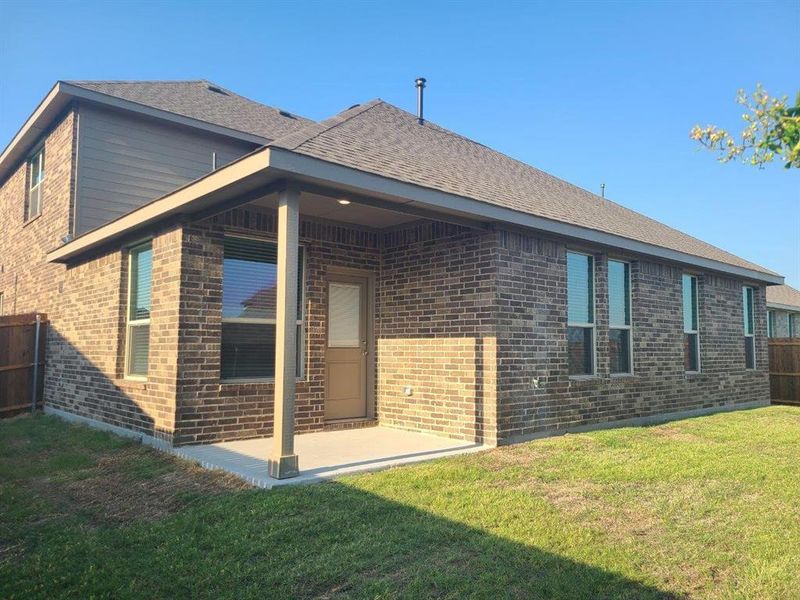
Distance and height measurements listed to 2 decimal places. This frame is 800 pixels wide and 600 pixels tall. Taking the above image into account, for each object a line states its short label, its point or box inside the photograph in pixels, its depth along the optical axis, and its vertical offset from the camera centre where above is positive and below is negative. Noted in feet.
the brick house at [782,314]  66.48 +3.85
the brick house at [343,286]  22.94 +2.77
